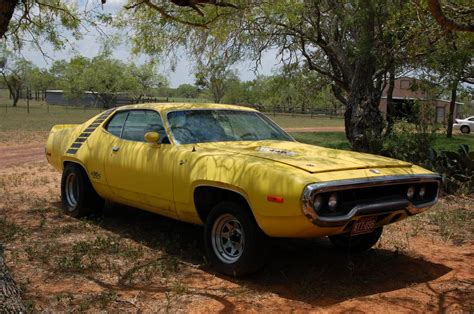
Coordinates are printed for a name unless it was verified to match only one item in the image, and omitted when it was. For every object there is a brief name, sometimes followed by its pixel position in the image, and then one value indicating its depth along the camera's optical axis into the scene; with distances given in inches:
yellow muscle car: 173.9
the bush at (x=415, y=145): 393.1
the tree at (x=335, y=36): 444.8
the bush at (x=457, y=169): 359.3
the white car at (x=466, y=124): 1504.8
